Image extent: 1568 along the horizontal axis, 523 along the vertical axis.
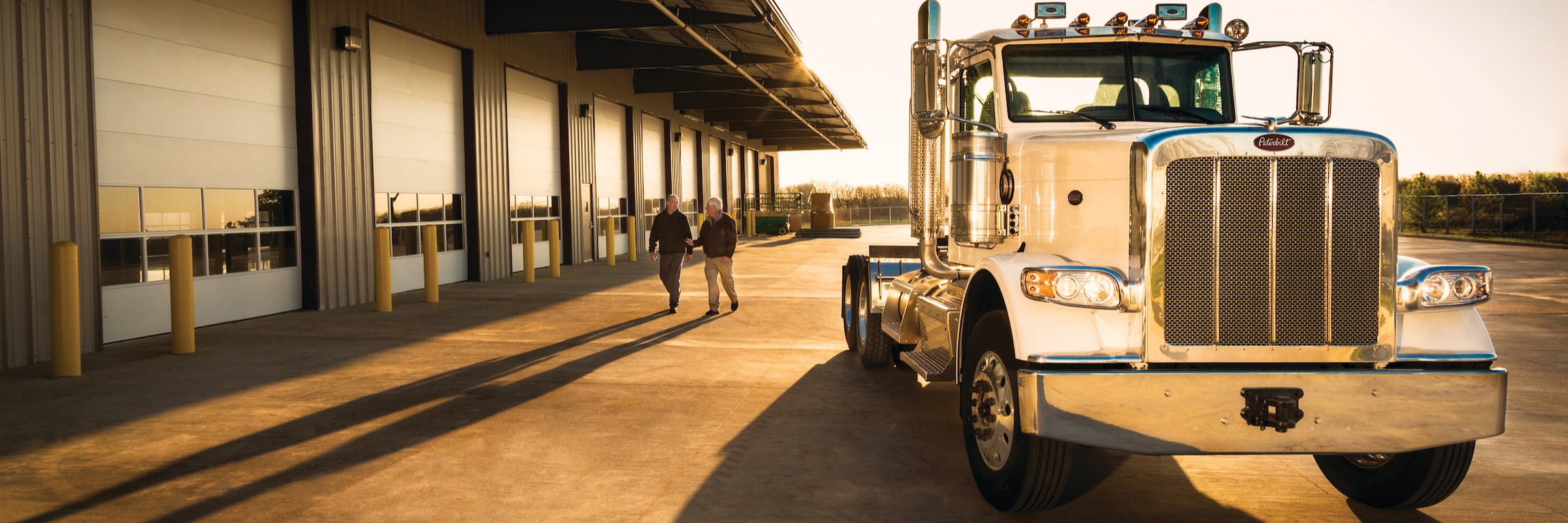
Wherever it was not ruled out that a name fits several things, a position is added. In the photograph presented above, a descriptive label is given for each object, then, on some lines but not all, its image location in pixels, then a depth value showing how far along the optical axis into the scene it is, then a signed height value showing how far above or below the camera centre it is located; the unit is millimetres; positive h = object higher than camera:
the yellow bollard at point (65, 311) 8578 -542
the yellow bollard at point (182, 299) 9992 -546
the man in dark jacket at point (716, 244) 13281 -146
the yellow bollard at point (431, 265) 15289 -402
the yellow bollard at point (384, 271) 14172 -431
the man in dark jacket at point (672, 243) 13477 -119
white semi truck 4109 -463
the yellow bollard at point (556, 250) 20625 -285
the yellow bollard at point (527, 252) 19453 -295
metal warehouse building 9820 +1505
